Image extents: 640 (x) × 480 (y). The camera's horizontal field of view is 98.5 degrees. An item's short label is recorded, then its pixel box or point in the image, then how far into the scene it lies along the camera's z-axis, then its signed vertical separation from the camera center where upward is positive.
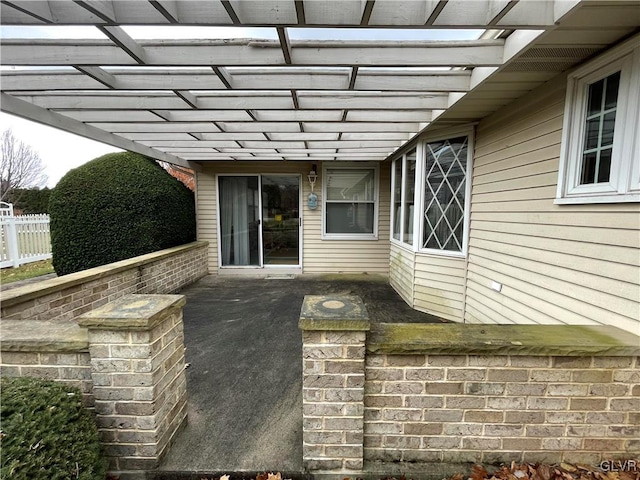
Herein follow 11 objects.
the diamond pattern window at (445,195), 3.68 +0.28
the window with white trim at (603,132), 1.69 +0.58
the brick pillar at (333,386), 1.41 -0.91
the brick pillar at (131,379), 1.42 -0.89
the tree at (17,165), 12.53 +2.23
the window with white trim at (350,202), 5.97 +0.26
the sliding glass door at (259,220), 6.12 -0.15
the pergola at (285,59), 1.51 +1.10
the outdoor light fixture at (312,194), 5.87 +0.43
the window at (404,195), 4.46 +0.33
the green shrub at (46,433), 1.08 -0.95
